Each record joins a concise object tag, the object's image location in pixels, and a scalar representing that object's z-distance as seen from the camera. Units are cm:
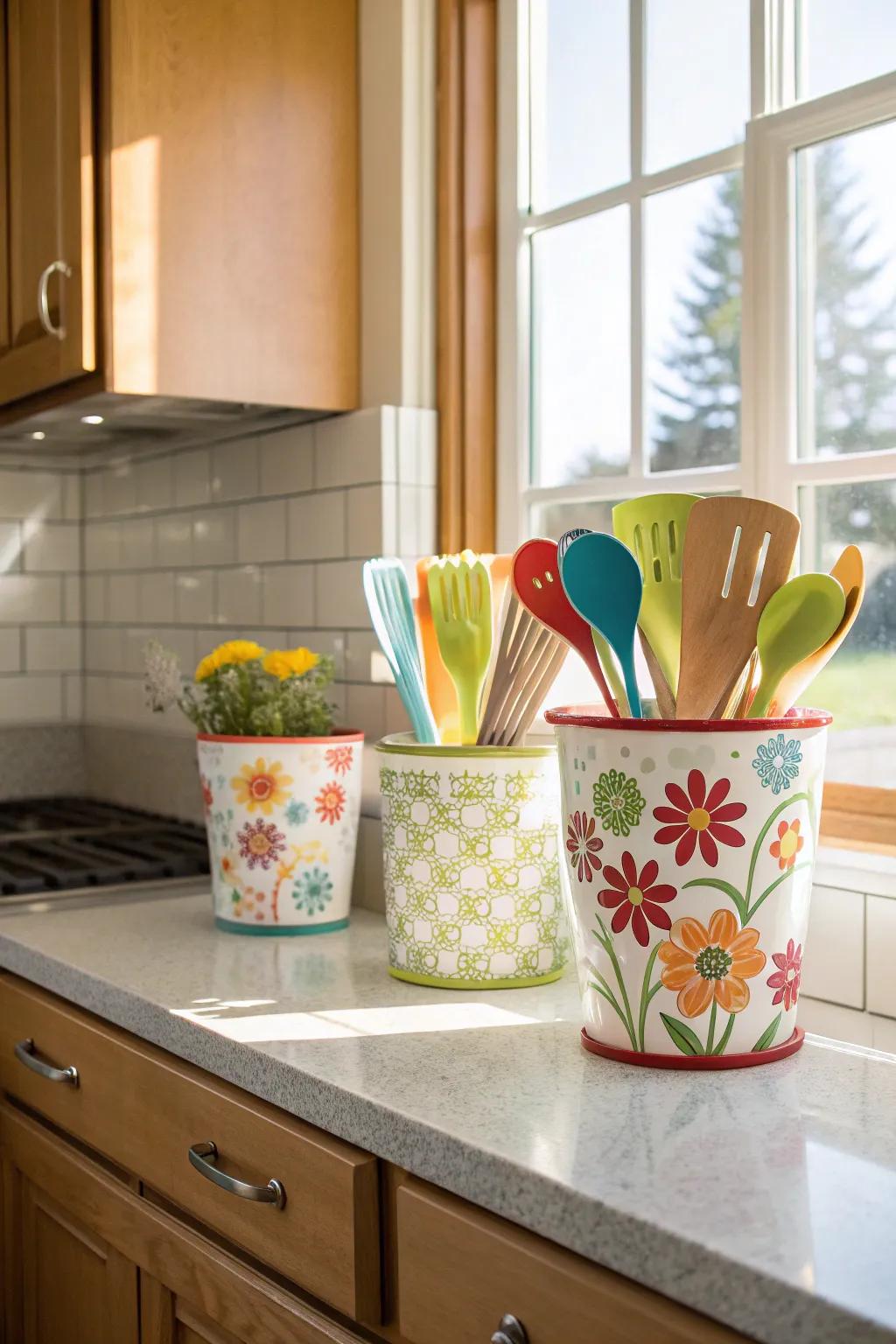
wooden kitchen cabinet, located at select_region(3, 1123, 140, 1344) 139
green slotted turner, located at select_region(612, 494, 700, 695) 112
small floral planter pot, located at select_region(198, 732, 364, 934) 158
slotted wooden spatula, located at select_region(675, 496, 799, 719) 105
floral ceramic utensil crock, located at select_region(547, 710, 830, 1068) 104
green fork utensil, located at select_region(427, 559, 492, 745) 139
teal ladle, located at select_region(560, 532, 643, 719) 108
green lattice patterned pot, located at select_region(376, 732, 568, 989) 132
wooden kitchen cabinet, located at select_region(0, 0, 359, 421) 174
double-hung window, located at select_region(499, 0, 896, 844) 139
